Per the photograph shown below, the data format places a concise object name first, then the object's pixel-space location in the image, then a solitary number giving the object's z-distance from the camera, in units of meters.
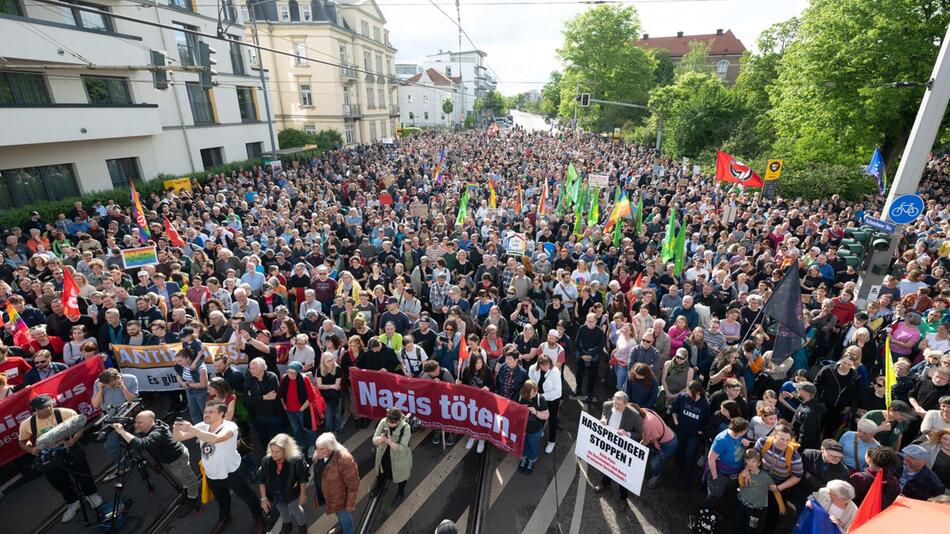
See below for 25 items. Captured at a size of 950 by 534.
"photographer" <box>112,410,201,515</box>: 4.84
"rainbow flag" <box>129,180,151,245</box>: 12.36
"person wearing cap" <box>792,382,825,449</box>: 5.47
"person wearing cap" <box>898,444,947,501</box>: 4.61
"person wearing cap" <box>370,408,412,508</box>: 5.25
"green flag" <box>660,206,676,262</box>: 10.92
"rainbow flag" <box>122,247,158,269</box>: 10.11
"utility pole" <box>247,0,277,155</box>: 22.17
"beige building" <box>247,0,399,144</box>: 41.94
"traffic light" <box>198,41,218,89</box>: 10.88
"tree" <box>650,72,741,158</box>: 31.25
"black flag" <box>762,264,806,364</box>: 6.48
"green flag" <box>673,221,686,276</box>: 10.30
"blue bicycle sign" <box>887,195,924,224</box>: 8.58
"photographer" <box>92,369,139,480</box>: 5.55
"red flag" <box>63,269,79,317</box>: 7.69
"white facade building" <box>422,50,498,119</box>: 120.96
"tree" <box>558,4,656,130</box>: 50.84
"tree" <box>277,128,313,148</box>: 36.53
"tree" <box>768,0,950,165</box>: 19.19
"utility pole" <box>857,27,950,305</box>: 8.45
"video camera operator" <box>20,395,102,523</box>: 5.09
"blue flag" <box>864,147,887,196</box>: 13.27
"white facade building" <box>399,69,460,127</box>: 86.81
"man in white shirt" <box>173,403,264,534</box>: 4.74
